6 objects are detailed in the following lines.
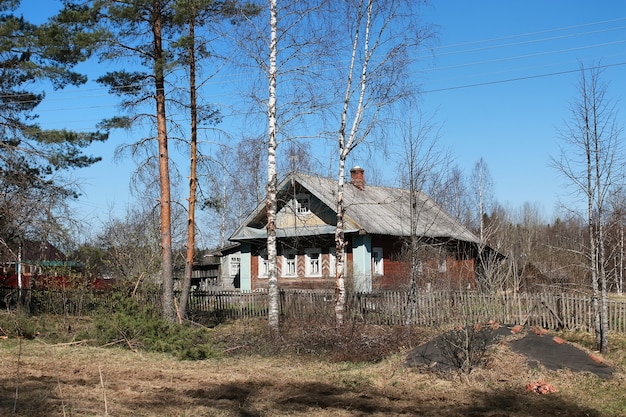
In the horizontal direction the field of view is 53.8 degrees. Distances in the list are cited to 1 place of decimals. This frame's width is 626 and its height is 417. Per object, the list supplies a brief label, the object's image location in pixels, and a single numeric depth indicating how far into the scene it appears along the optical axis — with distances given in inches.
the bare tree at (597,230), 506.3
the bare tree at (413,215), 666.2
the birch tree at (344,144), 663.1
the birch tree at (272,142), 630.5
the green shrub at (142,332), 577.7
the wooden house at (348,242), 1034.7
